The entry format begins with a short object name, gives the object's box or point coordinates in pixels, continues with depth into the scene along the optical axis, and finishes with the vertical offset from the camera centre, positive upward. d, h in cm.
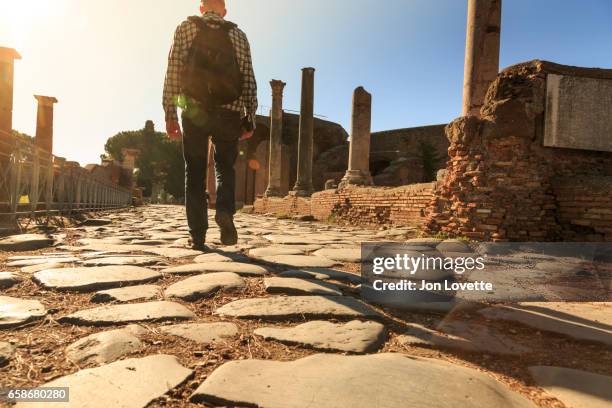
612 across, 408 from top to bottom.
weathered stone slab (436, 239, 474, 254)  370 -39
